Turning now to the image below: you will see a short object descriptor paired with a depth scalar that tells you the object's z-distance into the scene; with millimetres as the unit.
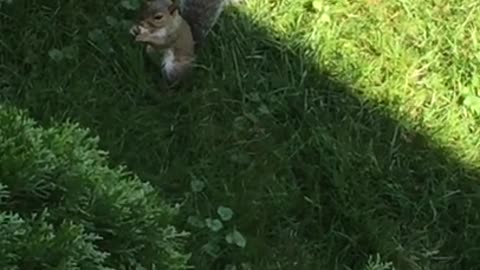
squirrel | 3416
